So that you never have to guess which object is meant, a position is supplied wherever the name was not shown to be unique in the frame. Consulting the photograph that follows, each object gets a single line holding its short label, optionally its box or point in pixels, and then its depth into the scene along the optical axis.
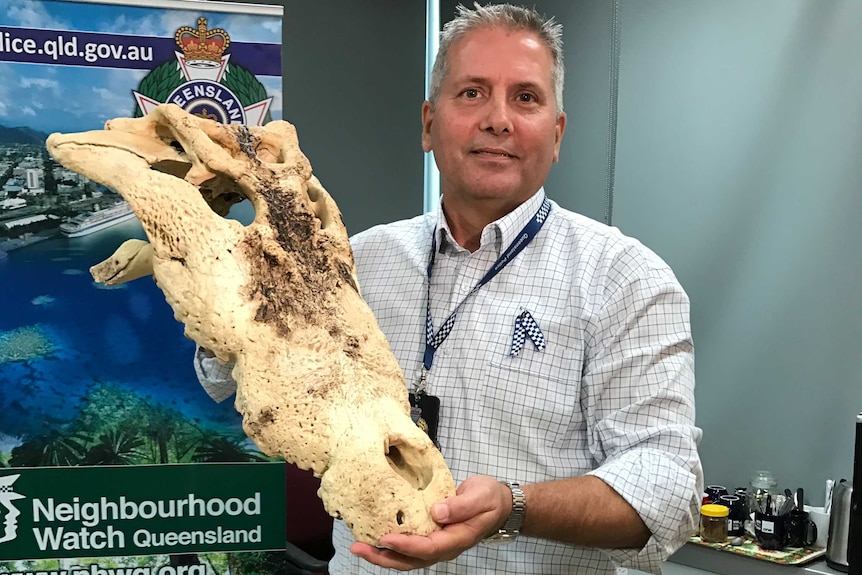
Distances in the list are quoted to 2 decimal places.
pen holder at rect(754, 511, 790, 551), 3.07
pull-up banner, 2.38
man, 1.44
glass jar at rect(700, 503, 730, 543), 3.16
